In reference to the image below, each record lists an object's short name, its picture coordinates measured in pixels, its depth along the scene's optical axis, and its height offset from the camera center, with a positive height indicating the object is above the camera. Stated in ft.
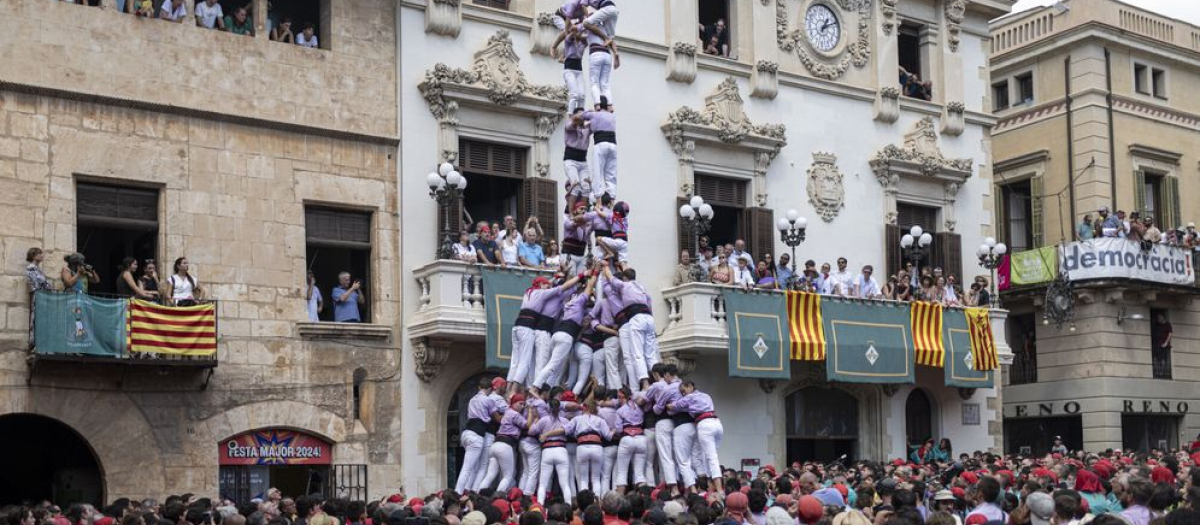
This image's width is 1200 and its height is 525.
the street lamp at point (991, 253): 117.50 +11.32
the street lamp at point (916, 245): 113.91 +11.67
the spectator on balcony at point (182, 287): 87.04 +7.22
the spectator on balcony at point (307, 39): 96.58 +22.65
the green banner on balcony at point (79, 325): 81.92 +4.99
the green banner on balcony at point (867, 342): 109.70 +4.67
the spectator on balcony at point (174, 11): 90.99 +23.06
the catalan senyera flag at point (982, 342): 118.01 +4.88
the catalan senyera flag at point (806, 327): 107.54 +5.65
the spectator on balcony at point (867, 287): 113.91 +8.71
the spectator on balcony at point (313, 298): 94.53 +7.04
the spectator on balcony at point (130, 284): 85.25 +7.30
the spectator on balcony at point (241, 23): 94.43 +23.21
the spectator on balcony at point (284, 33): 95.45 +22.85
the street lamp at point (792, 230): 108.58 +12.25
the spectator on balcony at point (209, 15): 92.79 +23.25
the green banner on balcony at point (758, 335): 104.58 +4.98
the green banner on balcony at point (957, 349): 116.57 +4.33
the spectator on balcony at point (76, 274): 83.51 +7.70
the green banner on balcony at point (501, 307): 94.94 +6.44
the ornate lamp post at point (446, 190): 94.68 +13.35
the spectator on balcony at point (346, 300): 95.30 +6.97
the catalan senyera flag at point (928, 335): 114.62 +5.32
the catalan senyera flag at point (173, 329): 84.43 +4.84
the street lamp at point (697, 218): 104.37 +12.64
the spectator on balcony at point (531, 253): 98.94 +9.99
